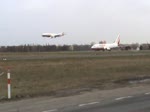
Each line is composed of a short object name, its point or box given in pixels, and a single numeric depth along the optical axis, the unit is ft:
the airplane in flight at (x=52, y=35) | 403.95
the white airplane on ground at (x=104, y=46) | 439.63
